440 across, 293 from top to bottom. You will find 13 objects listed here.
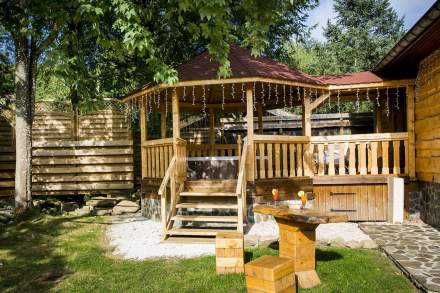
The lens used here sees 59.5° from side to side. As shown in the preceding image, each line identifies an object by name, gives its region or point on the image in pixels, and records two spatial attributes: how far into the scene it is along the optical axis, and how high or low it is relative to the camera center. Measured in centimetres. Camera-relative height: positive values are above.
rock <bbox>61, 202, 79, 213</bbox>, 1086 -146
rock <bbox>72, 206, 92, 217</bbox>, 1049 -156
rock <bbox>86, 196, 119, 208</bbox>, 1131 -138
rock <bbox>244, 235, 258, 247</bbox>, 676 -156
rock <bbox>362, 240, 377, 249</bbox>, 647 -157
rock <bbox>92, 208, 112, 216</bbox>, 1074 -159
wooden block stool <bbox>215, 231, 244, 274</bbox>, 531 -140
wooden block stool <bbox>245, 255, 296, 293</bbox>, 404 -132
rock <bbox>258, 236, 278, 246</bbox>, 680 -156
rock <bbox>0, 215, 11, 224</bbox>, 910 -150
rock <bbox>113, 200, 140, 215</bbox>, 1096 -151
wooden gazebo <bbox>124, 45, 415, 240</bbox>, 842 -9
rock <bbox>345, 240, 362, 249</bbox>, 653 -157
